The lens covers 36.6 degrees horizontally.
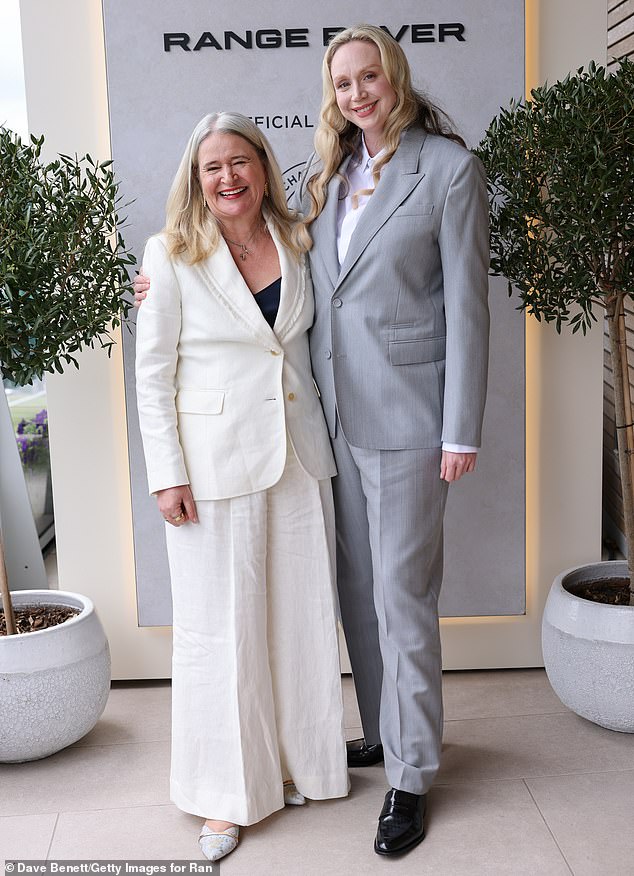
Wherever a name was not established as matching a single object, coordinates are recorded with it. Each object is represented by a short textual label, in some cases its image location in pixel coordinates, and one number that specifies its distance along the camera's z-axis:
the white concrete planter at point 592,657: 2.84
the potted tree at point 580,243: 2.55
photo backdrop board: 3.08
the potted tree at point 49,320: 2.56
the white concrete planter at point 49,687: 2.77
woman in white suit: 2.38
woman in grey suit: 2.36
